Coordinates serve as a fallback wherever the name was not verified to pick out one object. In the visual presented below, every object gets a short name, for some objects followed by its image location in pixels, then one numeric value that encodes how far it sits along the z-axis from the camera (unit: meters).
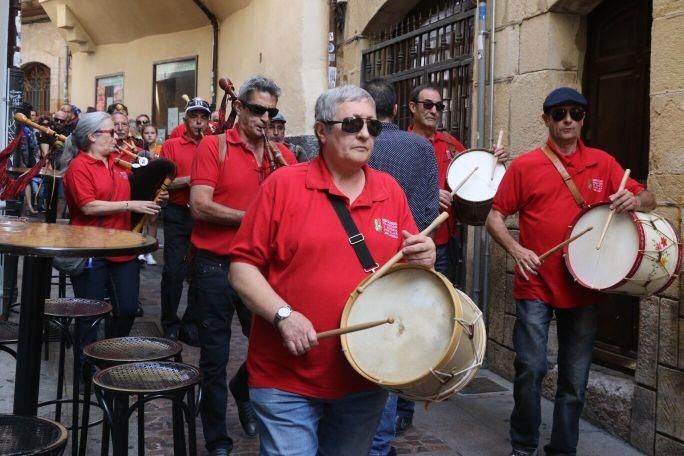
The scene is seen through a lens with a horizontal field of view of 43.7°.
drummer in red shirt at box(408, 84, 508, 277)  5.32
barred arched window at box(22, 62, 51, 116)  22.09
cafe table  3.43
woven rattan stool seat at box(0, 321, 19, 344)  4.02
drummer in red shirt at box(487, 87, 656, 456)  4.29
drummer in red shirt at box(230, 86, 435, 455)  2.74
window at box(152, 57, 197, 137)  15.22
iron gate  7.00
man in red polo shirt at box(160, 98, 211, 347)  7.20
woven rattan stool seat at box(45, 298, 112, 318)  4.55
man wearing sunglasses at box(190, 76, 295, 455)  4.32
